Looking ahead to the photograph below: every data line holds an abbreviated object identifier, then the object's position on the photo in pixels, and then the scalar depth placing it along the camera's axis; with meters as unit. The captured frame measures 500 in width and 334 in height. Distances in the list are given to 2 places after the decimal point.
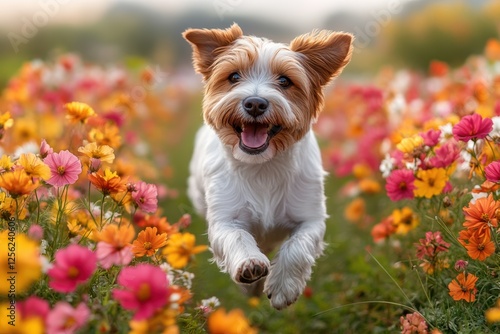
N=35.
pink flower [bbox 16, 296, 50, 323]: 1.78
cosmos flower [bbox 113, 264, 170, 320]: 1.85
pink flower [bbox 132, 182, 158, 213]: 2.92
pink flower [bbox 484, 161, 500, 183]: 2.79
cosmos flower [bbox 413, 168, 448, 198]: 3.30
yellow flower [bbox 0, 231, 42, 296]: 1.81
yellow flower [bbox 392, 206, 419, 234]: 3.85
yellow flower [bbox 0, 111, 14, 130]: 3.21
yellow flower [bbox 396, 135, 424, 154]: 3.43
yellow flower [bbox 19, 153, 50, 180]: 2.64
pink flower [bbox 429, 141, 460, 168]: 3.34
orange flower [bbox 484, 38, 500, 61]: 6.52
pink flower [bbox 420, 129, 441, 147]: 3.42
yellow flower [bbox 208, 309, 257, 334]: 1.84
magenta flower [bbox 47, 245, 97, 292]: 1.93
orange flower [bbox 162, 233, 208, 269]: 3.13
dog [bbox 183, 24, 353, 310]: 3.48
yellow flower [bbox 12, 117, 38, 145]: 4.87
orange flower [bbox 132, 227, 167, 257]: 2.68
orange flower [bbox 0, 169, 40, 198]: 2.39
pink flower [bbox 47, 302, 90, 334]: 1.78
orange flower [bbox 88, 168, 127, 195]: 2.72
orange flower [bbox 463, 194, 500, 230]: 2.76
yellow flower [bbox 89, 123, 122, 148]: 3.54
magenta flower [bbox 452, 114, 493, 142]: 2.97
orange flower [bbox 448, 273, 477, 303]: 2.82
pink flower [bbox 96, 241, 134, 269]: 2.21
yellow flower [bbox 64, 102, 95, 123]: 3.35
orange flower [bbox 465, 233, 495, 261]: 2.79
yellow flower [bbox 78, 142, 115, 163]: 3.06
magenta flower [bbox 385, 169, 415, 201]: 3.39
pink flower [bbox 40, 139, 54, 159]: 2.97
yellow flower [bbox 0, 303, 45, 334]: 1.68
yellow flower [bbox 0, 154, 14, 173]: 2.76
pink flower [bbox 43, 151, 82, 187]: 2.79
